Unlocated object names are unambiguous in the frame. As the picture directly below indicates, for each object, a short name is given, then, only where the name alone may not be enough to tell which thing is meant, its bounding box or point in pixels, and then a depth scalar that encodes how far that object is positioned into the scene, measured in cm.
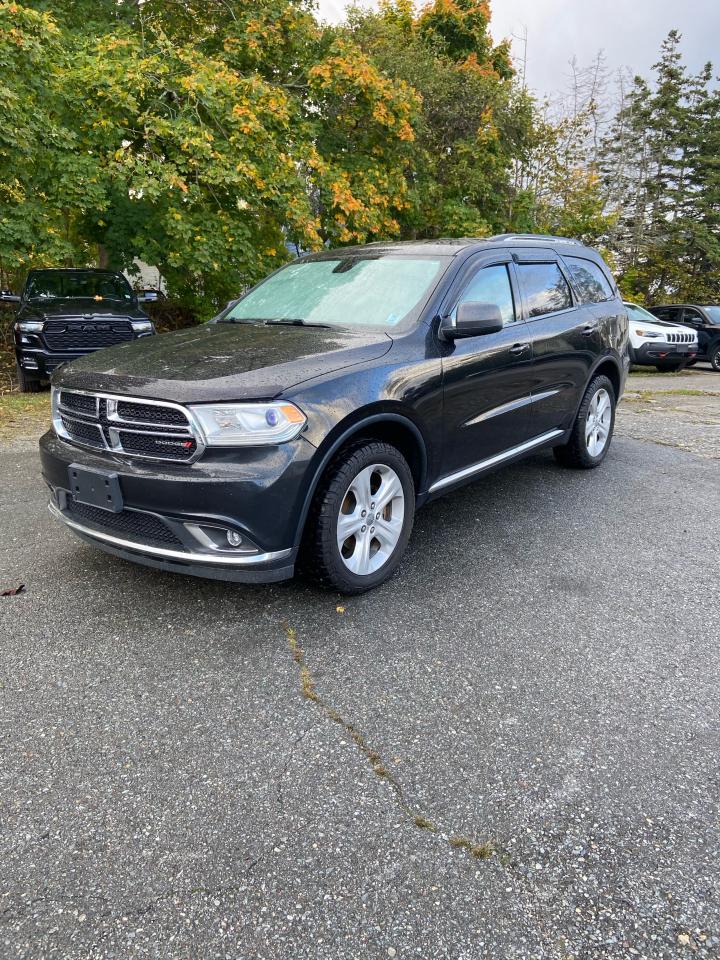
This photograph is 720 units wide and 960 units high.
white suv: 1491
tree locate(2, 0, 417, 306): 1017
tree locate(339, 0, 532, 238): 1619
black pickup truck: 940
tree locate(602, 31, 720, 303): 3166
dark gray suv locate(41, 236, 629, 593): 286
